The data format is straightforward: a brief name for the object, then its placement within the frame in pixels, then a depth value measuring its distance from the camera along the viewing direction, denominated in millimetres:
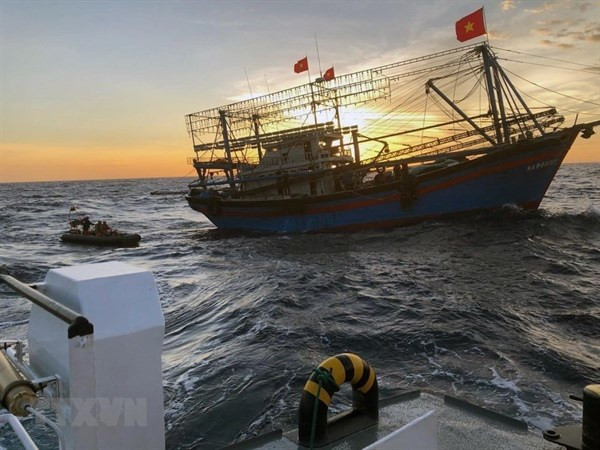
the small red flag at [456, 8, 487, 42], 22641
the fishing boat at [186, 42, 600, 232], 24984
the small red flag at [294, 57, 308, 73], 31594
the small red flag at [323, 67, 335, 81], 30434
